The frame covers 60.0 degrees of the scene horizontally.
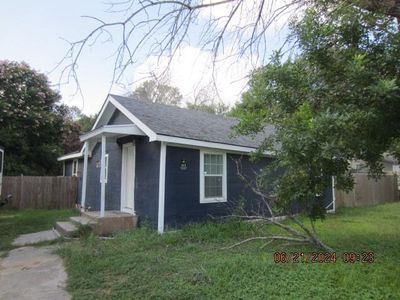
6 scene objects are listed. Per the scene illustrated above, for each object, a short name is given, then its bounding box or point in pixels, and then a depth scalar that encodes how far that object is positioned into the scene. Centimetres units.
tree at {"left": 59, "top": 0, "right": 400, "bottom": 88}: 452
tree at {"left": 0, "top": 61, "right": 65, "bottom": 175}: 1820
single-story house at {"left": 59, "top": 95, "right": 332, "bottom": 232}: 910
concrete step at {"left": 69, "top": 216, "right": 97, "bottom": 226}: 889
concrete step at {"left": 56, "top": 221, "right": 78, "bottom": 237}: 863
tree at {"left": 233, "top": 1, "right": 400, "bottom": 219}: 384
